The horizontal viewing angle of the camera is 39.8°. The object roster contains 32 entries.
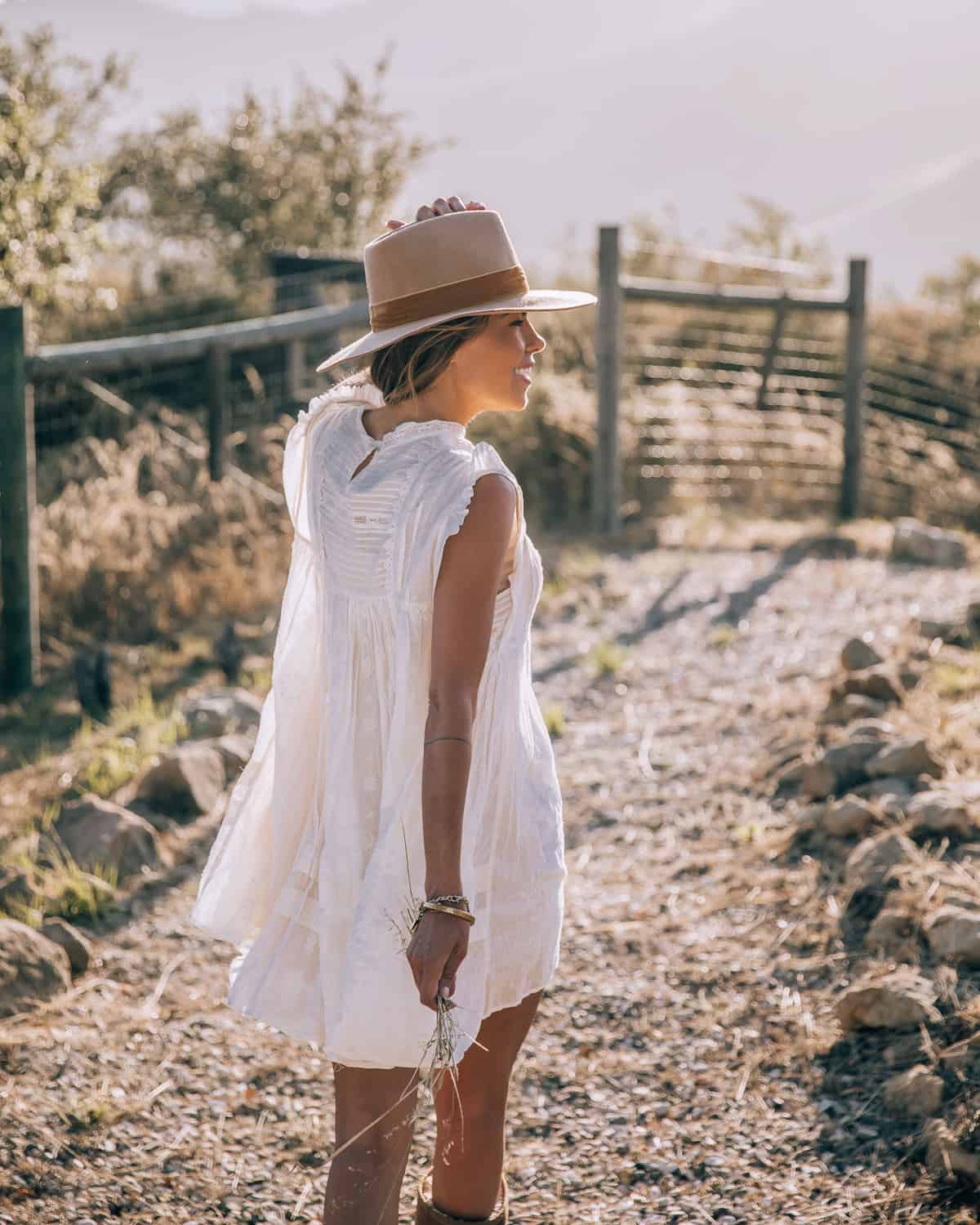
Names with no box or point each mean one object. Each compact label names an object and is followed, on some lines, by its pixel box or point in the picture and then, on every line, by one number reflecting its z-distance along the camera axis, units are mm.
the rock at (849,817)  3988
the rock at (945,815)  3775
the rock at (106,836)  4055
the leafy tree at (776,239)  13633
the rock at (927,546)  7852
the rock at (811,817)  4160
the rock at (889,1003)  3029
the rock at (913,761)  4176
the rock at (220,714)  5129
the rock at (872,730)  4461
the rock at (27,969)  3266
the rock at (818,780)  4312
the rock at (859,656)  5352
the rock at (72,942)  3512
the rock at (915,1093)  2742
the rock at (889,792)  3992
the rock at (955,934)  3150
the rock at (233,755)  4785
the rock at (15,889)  3732
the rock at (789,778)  4602
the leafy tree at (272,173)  11242
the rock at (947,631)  5711
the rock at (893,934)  3336
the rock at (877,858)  3666
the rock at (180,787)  4473
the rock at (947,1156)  2514
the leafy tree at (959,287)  13227
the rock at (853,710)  4845
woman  1830
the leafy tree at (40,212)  6684
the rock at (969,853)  3598
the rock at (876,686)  5020
